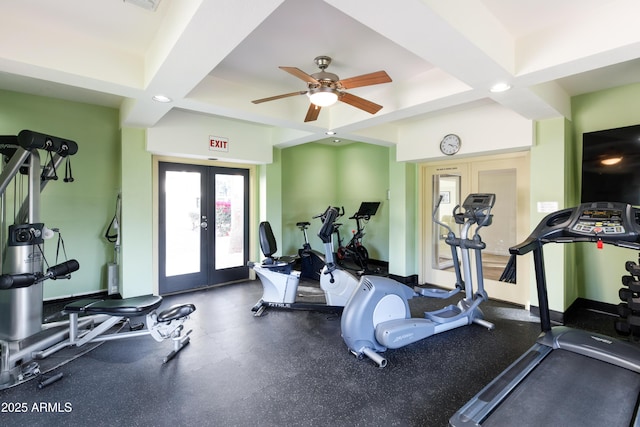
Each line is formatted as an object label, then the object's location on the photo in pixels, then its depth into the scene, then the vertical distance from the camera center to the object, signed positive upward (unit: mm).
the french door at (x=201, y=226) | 4672 -247
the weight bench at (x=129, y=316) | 2662 -990
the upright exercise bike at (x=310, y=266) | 5521 -1009
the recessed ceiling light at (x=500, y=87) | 2605 +1065
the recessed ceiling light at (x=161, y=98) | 2908 +1084
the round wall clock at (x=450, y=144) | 4355 +946
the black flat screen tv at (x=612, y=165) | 3266 +485
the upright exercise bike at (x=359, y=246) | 6023 -731
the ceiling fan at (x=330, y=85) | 2416 +1048
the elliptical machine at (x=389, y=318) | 2754 -1045
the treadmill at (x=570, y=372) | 1642 -1073
